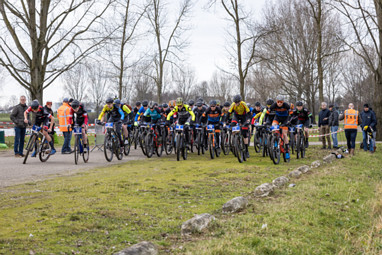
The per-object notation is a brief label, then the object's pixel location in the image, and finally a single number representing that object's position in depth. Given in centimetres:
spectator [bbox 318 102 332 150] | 2008
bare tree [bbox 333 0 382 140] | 2364
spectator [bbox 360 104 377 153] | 1916
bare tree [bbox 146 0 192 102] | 3353
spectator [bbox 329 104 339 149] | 1972
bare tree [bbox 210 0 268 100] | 2709
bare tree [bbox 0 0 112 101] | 2112
